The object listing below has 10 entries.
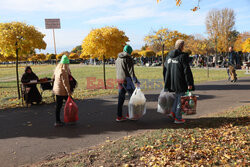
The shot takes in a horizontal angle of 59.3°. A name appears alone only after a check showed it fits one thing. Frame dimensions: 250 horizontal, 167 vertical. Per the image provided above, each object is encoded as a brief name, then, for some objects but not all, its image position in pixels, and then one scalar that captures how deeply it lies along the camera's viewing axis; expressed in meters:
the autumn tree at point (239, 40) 55.31
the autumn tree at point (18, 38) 8.40
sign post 9.89
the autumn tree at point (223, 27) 49.69
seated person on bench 7.80
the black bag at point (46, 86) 8.53
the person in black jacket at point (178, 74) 4.83
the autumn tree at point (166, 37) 13.37
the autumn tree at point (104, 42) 10.87
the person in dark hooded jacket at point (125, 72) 5.27
